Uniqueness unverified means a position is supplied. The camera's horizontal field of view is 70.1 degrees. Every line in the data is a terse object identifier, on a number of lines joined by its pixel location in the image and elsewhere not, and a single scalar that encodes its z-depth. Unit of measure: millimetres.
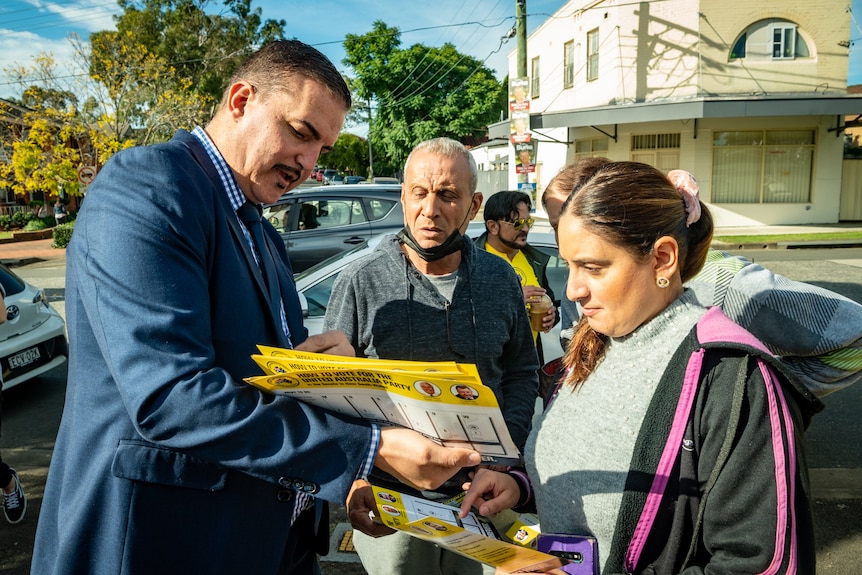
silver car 4266
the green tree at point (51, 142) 18312
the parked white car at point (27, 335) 5613
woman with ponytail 1267
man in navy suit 1235
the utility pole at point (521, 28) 15484
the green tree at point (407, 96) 38938
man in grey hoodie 2336
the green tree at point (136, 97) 20438
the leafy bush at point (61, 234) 19406
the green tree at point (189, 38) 32375
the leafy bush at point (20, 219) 26181
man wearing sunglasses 4270
